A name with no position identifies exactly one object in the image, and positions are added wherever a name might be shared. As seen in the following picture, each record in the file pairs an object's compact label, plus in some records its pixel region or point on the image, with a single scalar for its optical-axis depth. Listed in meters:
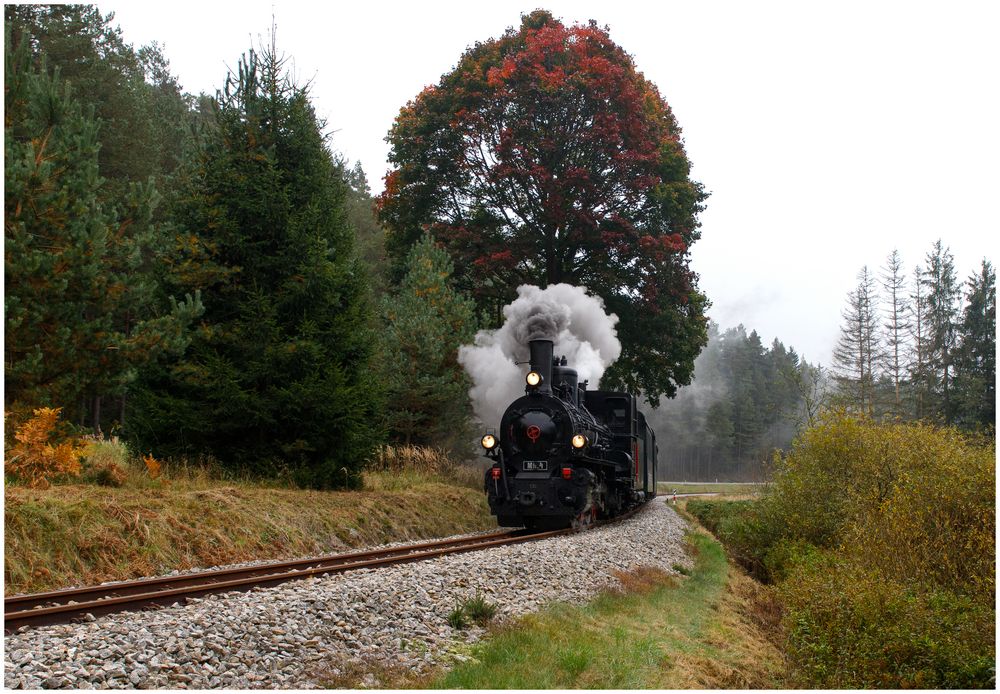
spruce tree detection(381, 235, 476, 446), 20.56
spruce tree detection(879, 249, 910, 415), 44.94
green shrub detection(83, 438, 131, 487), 12.05
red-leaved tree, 25.58
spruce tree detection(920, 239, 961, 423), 41.34
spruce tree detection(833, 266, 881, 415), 46.38
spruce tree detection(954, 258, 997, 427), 37.72
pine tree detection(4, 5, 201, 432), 12.40
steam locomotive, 15.51
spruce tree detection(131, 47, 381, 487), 14.36
